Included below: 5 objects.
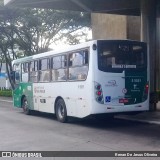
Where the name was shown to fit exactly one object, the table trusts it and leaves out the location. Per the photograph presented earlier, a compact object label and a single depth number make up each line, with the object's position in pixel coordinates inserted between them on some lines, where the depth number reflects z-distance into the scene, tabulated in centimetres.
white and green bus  1302
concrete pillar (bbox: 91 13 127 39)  2686
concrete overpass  1802
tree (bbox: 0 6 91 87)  3231
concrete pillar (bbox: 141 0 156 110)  1791
